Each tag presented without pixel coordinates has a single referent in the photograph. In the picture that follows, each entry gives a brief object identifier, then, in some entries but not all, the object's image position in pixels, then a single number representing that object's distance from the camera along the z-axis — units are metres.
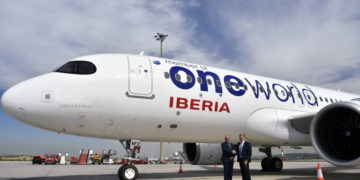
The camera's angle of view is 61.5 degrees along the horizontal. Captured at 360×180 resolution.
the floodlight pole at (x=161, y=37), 29.39
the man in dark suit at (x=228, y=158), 7.82
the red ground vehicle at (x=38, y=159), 29.44
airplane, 7.80
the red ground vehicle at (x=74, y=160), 30.02
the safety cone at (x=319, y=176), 6.58
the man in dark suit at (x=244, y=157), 7.80
